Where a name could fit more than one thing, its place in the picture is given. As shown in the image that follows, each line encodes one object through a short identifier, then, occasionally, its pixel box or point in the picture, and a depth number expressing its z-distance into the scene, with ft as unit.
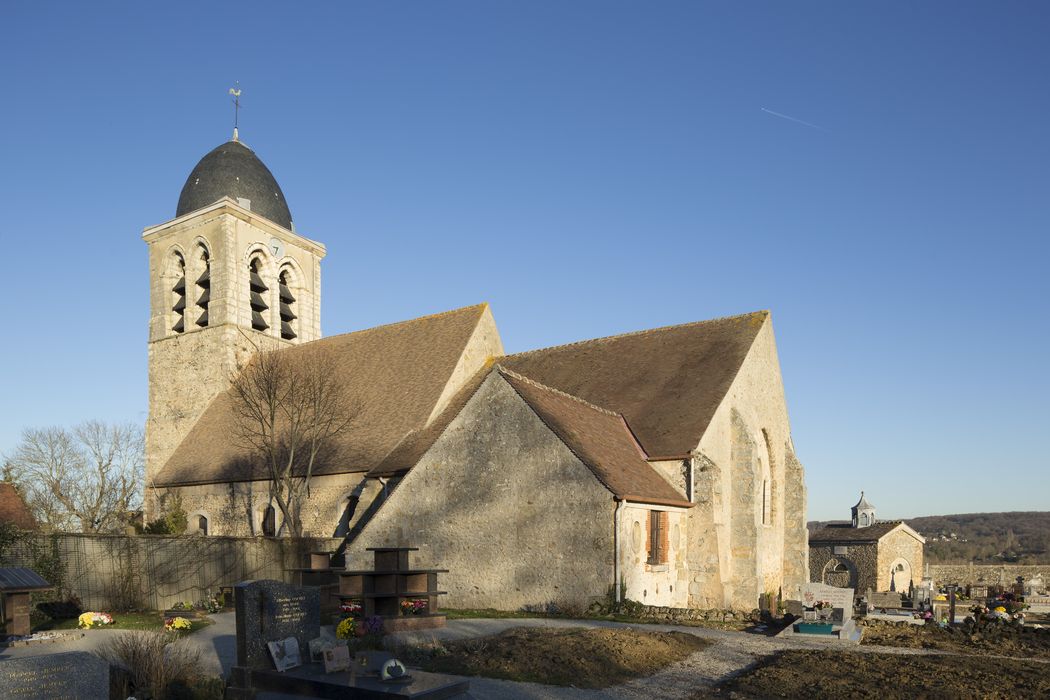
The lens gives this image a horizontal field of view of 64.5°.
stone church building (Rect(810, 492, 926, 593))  133.69
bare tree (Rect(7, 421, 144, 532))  133.18
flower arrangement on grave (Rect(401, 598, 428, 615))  51.60
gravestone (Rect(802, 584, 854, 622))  57.36
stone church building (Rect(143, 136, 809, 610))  62.80
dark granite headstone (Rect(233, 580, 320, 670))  34.58
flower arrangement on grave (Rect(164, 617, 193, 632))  52.16
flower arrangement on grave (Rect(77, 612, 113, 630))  56.34
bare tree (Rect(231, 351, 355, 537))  88.12
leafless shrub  32.27
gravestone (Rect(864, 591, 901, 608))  83.92
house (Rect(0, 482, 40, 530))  120.98
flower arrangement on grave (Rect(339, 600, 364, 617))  53.72
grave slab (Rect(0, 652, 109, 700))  25.72
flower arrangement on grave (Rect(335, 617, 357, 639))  46.98
